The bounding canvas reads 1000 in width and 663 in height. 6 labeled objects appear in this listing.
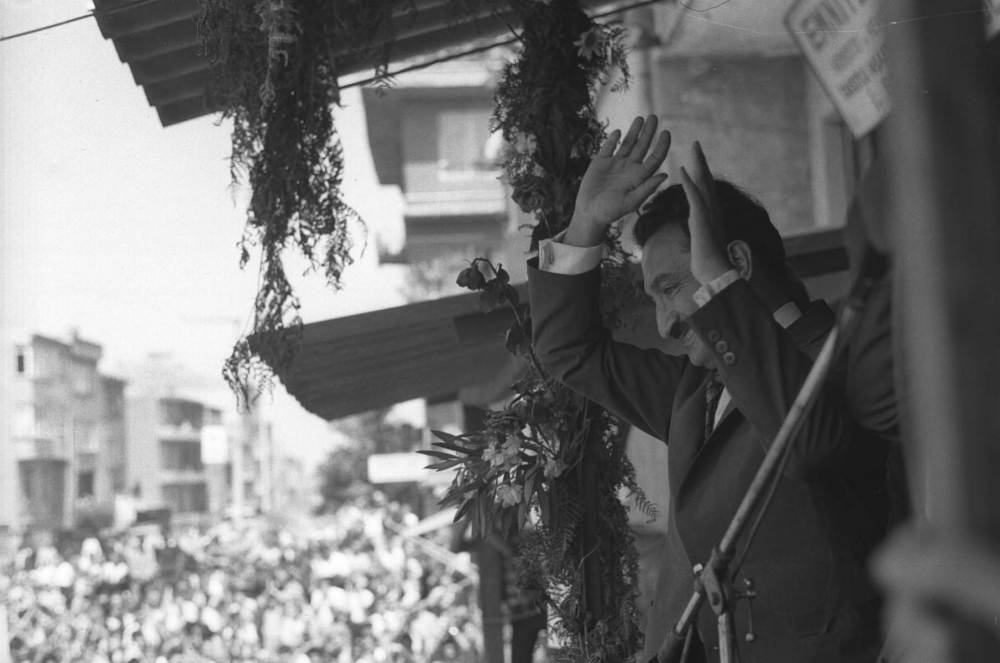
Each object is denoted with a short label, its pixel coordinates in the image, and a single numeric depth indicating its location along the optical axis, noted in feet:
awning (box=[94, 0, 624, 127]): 8.55
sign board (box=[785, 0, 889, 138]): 3.80
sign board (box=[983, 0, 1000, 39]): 3.10
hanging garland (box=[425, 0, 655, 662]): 7.59
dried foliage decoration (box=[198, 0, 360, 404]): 7.70
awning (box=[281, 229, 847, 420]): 13.65
